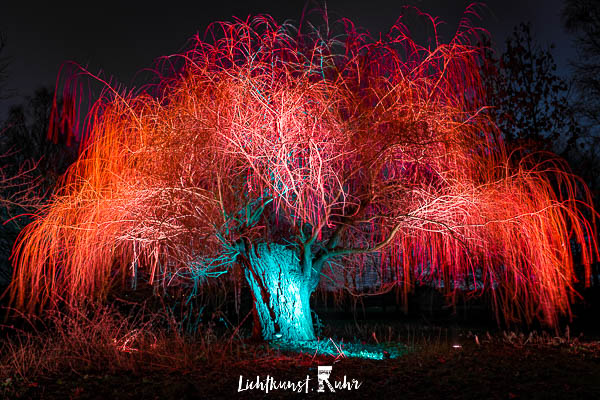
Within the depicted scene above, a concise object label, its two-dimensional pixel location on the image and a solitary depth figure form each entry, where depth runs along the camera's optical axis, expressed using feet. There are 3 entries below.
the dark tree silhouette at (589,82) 37.45
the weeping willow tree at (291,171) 23.03
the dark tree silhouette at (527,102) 40.27
